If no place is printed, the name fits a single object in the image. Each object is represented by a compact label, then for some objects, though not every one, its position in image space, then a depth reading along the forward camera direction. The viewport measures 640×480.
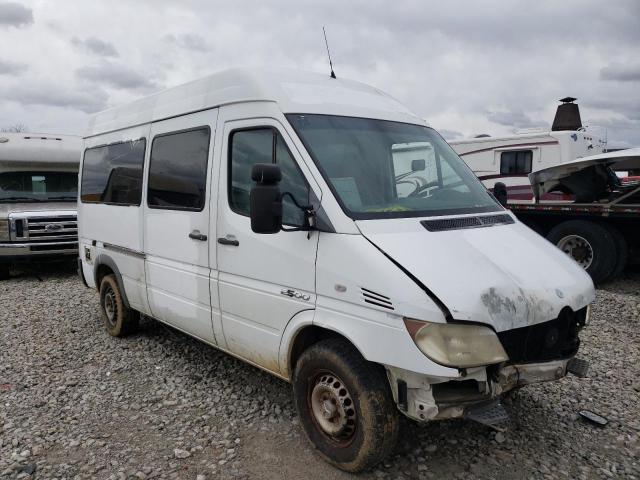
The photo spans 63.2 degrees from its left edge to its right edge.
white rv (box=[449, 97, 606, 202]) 13.24
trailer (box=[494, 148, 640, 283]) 8.13
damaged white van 2.81
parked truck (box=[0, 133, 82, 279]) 9.52
